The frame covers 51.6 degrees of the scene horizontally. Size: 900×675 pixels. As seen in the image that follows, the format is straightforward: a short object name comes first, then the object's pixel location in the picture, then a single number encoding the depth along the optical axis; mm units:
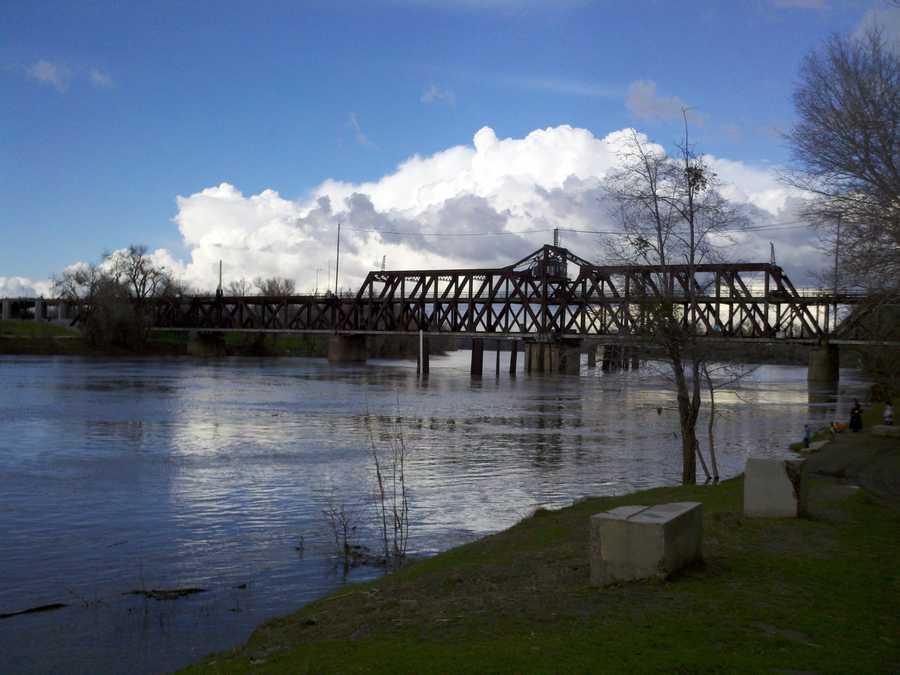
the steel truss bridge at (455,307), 108375
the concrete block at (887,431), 34047
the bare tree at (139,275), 156250
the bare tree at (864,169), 22297
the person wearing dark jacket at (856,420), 36688
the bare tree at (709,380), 25048
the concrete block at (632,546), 11102
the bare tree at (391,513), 16719
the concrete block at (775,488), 15500
